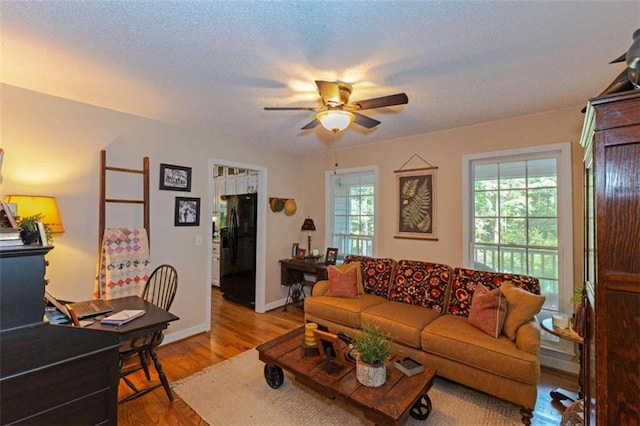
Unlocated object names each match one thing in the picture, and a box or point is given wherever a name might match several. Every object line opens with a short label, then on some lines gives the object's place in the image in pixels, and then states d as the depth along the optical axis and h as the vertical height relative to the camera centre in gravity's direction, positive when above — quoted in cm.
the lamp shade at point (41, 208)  225 +6
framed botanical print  370 +18
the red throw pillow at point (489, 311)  241 -80
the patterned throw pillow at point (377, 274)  355 -71
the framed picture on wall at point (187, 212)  348 +6
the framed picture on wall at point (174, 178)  334 +46
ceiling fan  204 +85
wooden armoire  104 -14
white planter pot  191 -104
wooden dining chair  213 -91
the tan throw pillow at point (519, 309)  235 -75
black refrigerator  462 -52
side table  226 -107
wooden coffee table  171 -111
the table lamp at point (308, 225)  475 -13
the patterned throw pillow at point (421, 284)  313 -75
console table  425 -90
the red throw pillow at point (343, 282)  344 -78
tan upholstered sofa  215 -98
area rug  211 -147
